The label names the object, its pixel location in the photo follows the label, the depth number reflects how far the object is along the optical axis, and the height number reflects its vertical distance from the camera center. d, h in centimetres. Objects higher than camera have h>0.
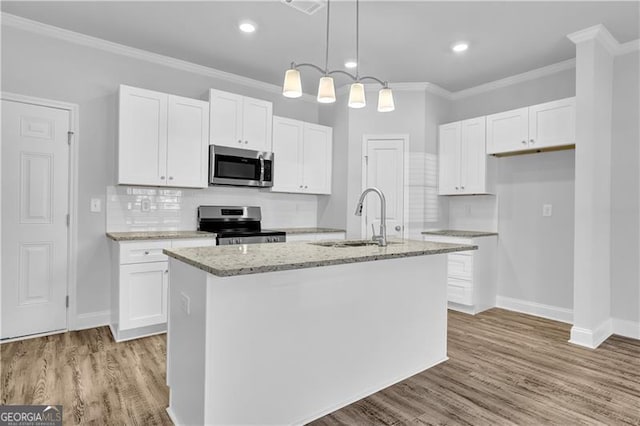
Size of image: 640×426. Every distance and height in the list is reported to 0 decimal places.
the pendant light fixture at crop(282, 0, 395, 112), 214 +75
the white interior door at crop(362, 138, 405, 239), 459 +41
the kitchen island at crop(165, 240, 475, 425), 164 -62
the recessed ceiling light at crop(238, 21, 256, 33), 314 +161
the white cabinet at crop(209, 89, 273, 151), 383 +98
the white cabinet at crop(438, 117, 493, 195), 427 +66
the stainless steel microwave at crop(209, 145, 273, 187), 383 +48
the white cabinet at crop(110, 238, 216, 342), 312 -69
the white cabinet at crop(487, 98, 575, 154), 353 +90
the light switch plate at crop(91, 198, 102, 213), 346 +3
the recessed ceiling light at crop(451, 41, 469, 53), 348 +162
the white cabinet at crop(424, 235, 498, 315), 409 -71
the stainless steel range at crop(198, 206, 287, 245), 366 -17
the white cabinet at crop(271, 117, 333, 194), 441 +69
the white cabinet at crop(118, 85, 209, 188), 335 +67
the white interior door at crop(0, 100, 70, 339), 309 -10
